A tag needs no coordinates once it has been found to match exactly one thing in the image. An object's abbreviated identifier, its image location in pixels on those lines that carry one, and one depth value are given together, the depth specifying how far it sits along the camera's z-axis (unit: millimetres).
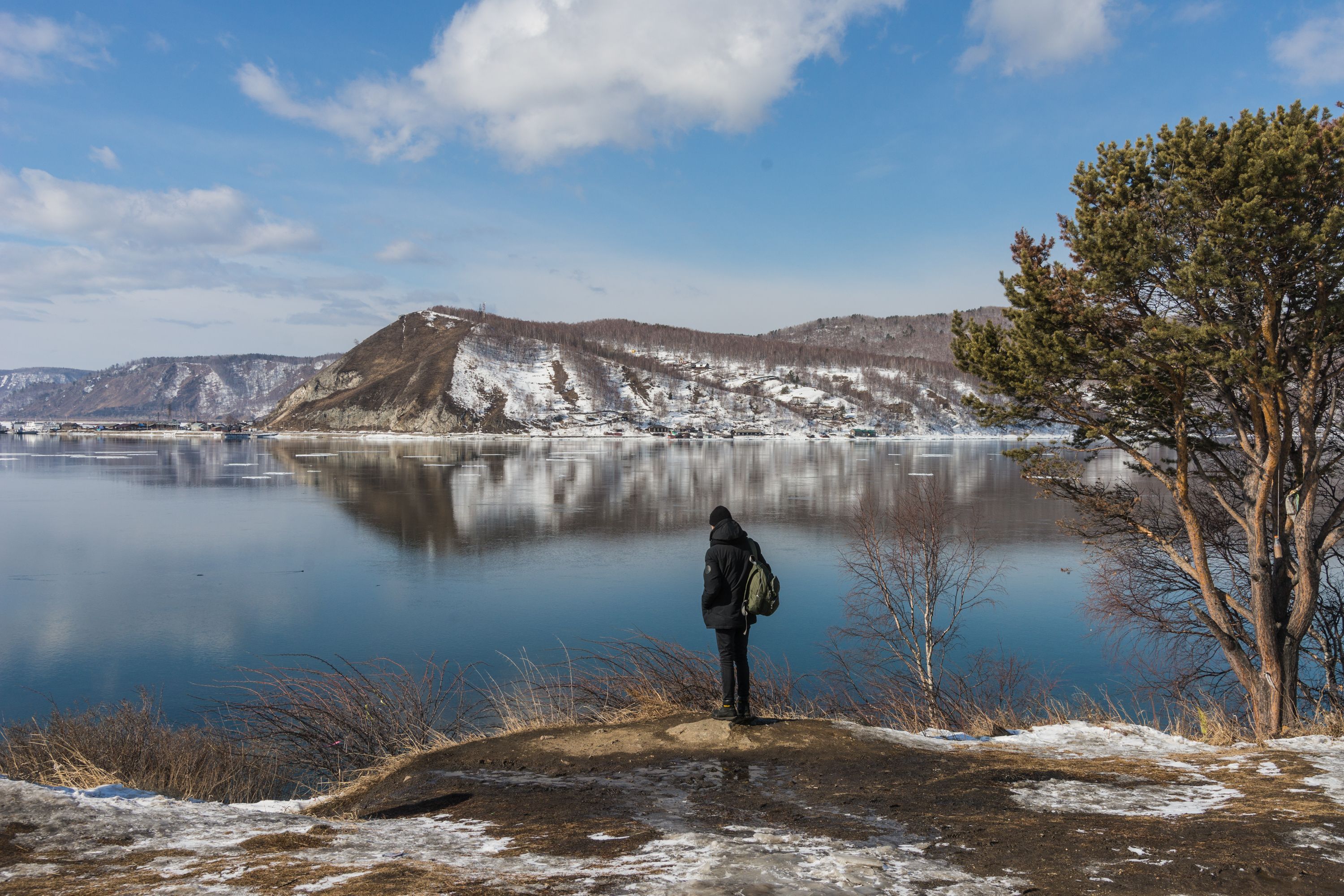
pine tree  8742
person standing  7242
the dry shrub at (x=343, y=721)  9328
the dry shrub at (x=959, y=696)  11883
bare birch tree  16250
